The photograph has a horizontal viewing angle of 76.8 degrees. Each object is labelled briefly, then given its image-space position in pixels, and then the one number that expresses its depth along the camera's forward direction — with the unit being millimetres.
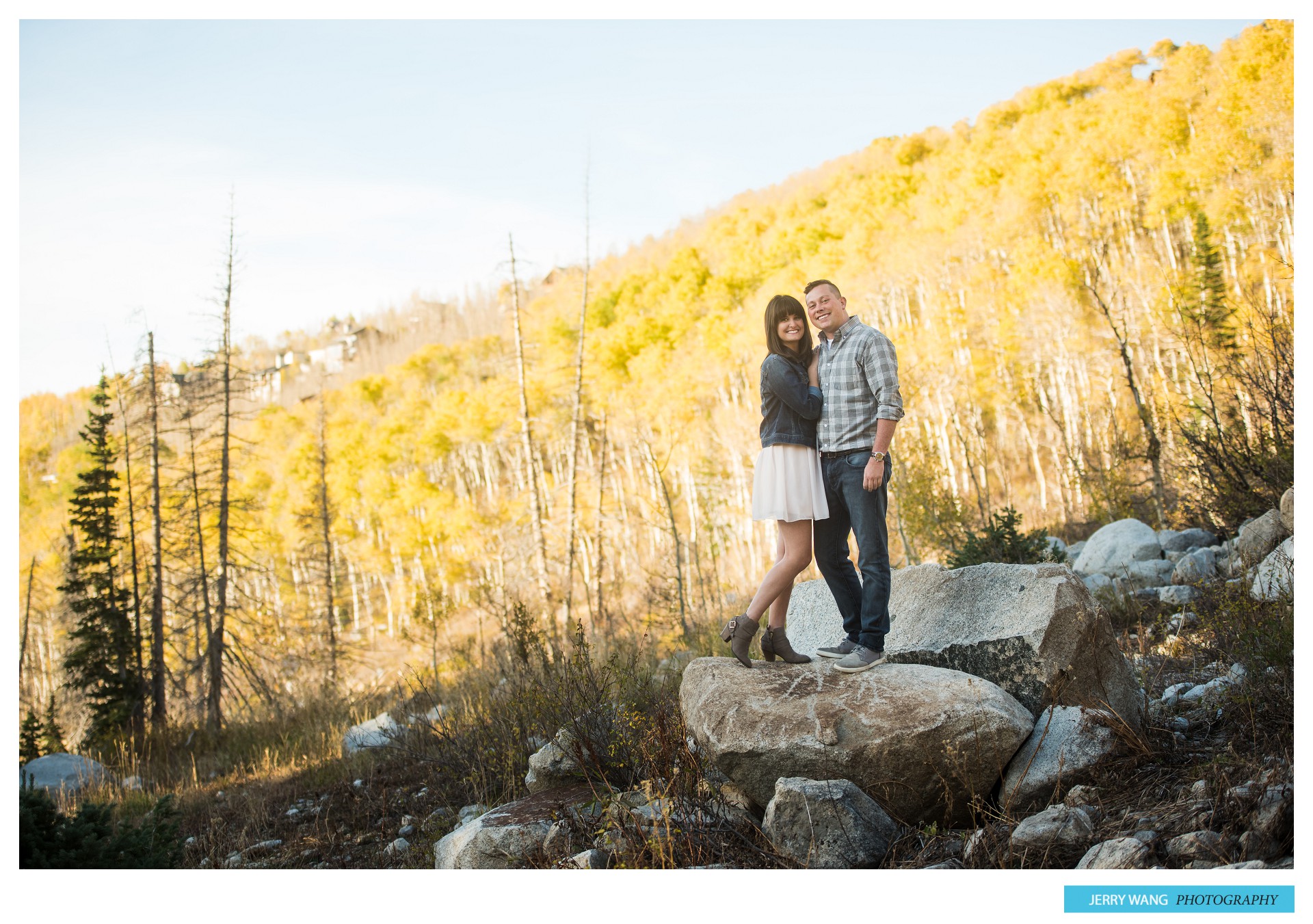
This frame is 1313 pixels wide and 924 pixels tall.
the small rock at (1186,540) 7867
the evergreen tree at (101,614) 12742
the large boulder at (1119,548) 7836
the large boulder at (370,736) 7086
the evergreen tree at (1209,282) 16381
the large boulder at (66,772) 8266
